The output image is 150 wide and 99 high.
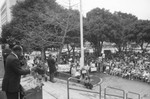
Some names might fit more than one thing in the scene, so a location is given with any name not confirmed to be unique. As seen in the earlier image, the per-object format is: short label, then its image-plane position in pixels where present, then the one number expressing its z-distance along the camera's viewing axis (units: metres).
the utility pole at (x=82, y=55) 14.46
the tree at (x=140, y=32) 30.86
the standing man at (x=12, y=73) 4.04
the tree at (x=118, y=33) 31.52
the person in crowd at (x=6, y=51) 7.94
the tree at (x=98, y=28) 30.64
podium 5.01
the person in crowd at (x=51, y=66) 10.75
